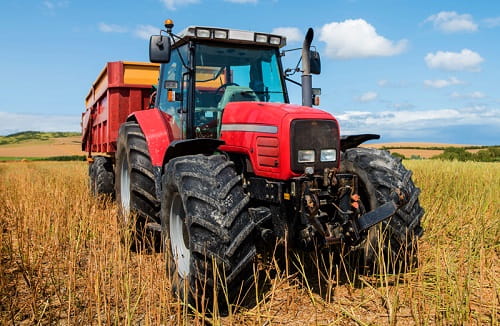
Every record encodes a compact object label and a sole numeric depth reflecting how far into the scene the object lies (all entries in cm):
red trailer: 781
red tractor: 372
